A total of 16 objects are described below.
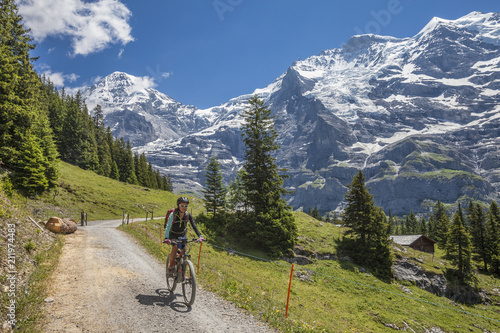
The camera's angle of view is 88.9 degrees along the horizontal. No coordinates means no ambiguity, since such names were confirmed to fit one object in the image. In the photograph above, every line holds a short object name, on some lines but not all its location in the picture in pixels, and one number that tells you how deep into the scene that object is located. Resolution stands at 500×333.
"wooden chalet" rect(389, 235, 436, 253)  72.90
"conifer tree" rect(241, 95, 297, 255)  31.98
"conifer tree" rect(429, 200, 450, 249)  73.38
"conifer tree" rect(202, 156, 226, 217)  36.97
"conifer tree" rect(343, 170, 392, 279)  35.22
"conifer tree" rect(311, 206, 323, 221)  145.77
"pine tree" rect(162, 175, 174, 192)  120.37
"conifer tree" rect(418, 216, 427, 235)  114.12
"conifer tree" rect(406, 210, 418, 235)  126.84
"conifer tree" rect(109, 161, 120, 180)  82.31
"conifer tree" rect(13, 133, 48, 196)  30.12
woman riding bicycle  9.48
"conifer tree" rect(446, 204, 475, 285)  44.31
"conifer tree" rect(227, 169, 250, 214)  36.09
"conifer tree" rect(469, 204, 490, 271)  58.16
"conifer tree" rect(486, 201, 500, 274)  55.54
